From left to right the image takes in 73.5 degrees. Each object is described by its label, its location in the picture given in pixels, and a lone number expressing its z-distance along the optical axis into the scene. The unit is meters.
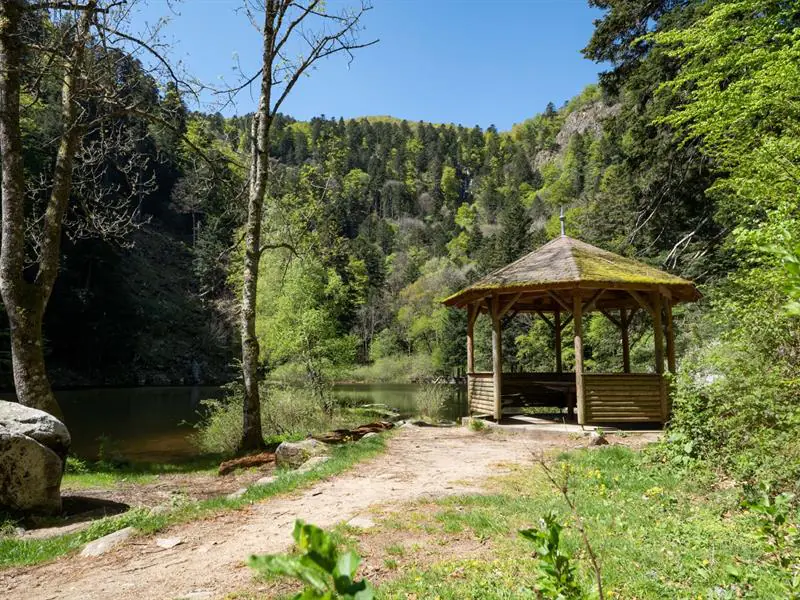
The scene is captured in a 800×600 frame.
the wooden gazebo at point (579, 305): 10.99
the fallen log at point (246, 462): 9.18
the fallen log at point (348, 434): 10.00
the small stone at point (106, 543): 4.79
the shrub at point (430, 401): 17.05
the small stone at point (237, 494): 6.41
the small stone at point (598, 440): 9.11
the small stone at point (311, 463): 7.77
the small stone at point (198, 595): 3.54
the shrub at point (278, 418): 13.21
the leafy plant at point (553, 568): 1.14
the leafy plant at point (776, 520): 1.39
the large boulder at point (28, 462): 6.05
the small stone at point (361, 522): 4.93
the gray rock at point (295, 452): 8.59
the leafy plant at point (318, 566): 0.64
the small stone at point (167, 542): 4.80
